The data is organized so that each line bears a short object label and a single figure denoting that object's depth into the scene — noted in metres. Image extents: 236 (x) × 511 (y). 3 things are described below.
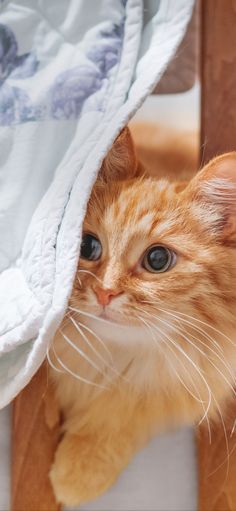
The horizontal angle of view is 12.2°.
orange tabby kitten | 0.60
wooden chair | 0.64
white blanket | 0.60
